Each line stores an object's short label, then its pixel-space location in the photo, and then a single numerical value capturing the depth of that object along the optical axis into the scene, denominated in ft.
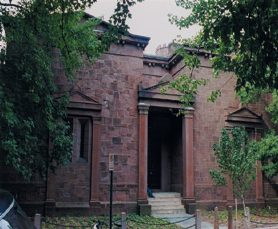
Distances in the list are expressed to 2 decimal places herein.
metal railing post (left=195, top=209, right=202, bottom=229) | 41.76
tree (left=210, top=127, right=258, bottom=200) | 45.85
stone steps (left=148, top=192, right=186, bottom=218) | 57.30
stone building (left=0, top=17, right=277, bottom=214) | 53.93
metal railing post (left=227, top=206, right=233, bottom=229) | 43.32
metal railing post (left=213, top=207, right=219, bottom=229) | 42.09
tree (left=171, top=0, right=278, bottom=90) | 19.19
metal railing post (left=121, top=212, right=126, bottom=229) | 36.93
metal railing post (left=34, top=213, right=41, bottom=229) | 33.96
